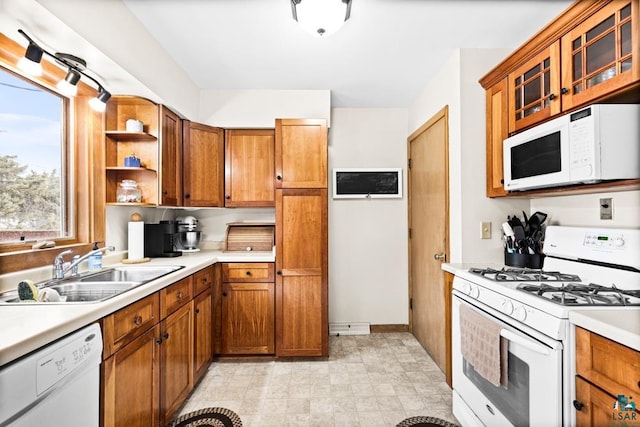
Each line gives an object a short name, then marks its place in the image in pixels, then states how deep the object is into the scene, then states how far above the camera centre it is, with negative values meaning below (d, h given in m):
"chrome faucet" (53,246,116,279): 1.65 -0.27
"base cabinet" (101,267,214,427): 1.27 -0.73
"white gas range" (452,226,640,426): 1.13 -0.43
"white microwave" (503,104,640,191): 1.31 +0.31
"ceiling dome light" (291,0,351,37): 1.51 +1.03
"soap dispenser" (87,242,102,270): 1.97 -0.30
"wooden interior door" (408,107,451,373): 2.47 -0.17
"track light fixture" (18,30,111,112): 1.41 +0.77
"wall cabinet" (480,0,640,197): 1.27 +0.73
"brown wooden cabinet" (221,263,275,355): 2.64 -0.81
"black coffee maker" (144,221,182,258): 2.56 -0.19
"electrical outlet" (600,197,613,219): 1.60 +0.03
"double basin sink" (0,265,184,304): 1.47 -0.37
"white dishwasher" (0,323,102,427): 0.83 -0.52
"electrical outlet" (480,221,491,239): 2.15 -0.11
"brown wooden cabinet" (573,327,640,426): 0.90 -0.52
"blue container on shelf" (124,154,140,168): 2.25 +0.40
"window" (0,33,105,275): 1.75 +0.31
